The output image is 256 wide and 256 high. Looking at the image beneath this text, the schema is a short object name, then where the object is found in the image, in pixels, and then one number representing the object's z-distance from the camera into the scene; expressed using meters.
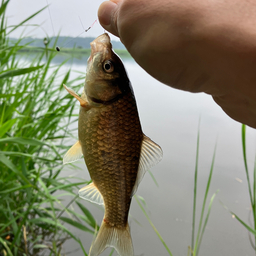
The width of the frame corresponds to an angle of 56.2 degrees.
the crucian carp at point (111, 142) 0.17
